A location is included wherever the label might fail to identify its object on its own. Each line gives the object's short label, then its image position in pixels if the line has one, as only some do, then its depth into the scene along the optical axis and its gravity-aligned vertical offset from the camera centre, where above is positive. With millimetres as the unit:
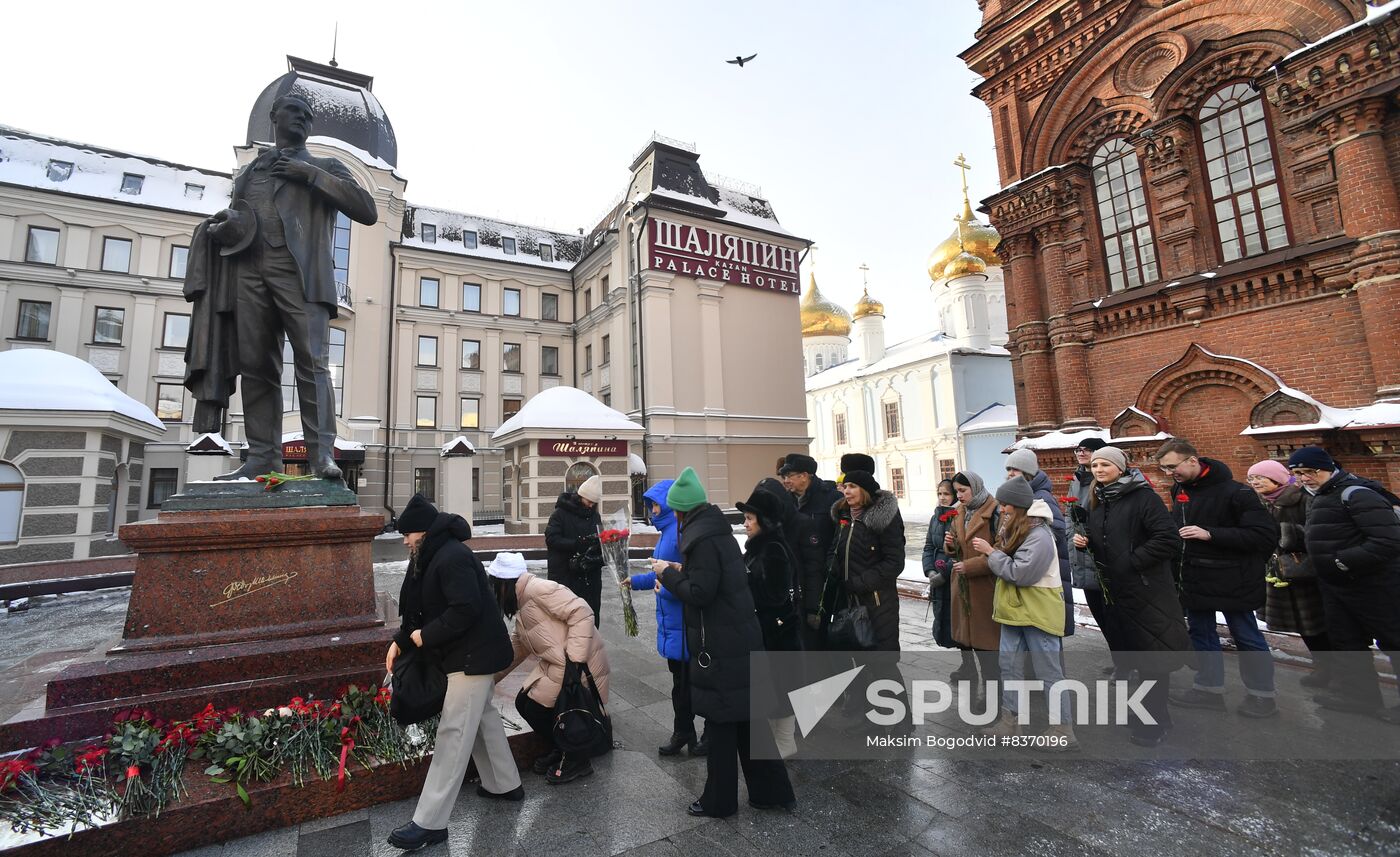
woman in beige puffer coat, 3561 -844
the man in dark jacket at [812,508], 4348 -118
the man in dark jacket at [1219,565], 4336 -681
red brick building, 10055 +5350
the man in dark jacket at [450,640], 2926 -682
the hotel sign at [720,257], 24269 +10458
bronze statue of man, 4926 +1900
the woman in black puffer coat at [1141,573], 4062 -672
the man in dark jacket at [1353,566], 4020 -663
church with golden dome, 31781 +5827
